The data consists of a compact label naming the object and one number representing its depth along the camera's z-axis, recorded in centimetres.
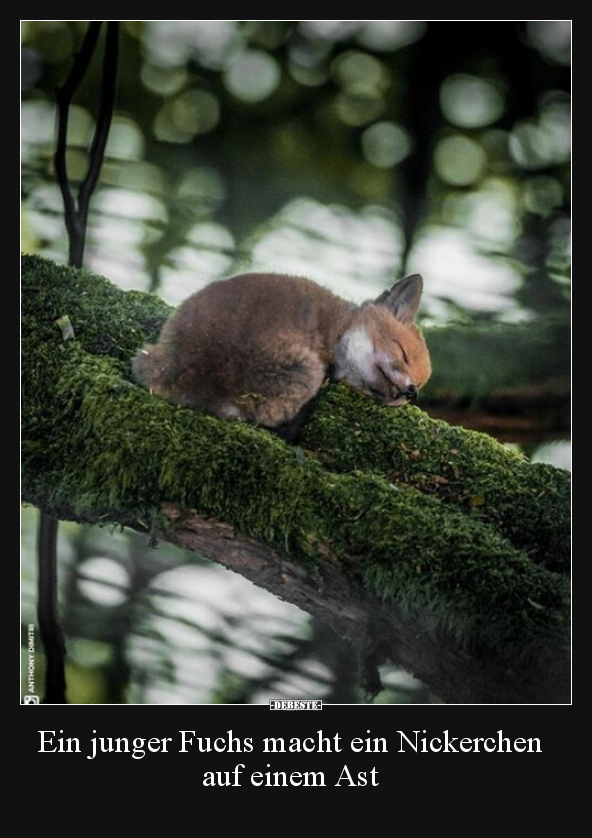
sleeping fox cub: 675
